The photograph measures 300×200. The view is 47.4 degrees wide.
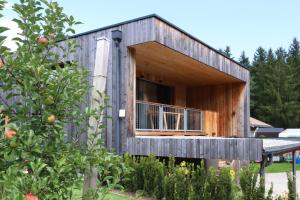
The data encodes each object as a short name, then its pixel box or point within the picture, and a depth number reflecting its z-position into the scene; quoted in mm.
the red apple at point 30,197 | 1382
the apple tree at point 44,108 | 1916
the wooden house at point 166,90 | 8320
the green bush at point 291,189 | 5758
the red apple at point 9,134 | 1793
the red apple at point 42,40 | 2250
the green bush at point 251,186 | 5719
